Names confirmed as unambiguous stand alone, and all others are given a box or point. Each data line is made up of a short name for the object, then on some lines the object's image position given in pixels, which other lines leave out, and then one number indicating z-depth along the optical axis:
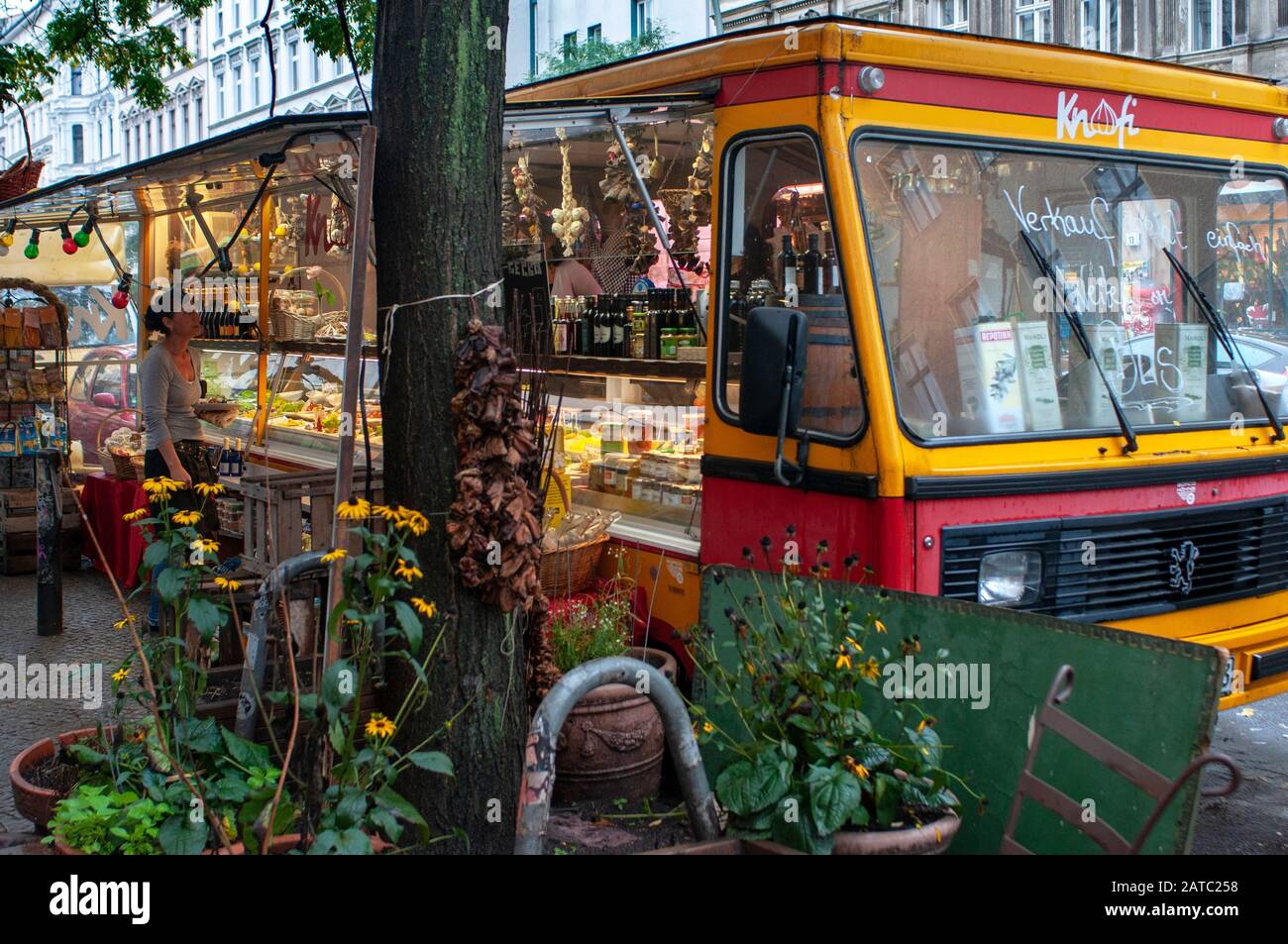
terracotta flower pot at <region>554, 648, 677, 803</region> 4.66
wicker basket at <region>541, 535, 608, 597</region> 5.76
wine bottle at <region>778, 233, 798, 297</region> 4.88
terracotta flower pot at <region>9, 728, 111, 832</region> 4.20
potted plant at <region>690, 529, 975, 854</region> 3.22
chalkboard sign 6.66
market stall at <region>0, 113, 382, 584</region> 7.46
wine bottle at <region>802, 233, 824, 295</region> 4.71
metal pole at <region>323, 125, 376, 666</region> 3.67
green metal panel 3.04
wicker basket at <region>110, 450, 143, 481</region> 9.85
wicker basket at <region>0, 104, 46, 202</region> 10.23
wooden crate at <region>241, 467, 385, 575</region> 5.60
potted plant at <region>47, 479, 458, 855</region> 3.08
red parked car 13.62
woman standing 7.66
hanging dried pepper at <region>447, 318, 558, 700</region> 3.64
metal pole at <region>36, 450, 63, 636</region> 8.30
